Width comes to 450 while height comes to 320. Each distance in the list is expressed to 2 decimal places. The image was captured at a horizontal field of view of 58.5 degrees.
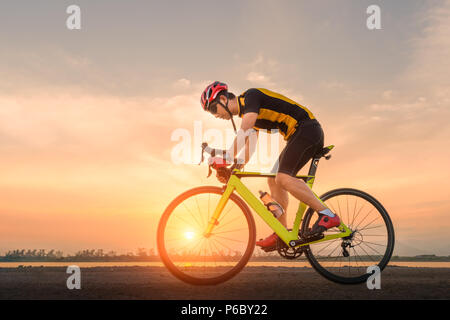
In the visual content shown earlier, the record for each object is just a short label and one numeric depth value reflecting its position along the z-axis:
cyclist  5.54
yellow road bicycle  5.47
